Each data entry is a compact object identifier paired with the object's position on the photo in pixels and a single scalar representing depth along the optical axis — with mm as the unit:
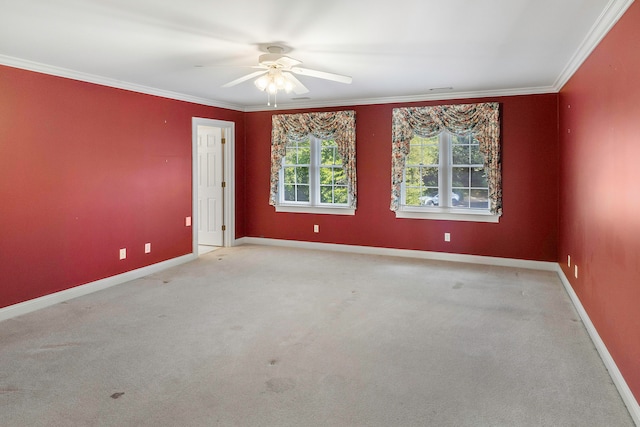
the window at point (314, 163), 6840
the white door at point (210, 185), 7355
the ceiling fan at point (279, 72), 3734
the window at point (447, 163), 5926
